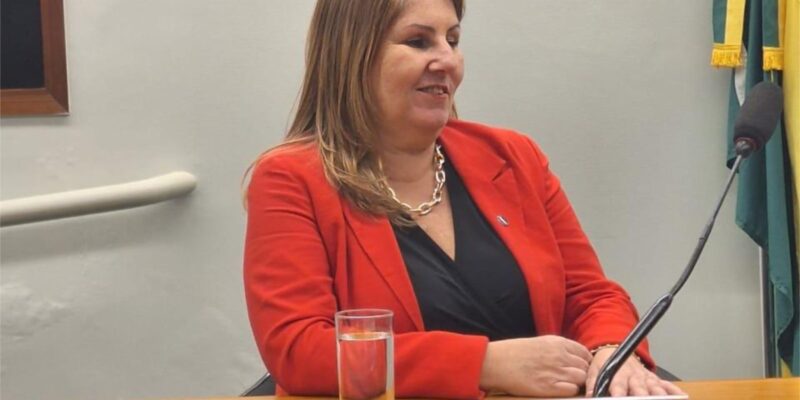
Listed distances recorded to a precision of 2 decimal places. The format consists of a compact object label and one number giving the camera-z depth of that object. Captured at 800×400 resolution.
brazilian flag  4.08
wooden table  3.21
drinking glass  3.09
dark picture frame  4.11
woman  3.37
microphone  3.11
